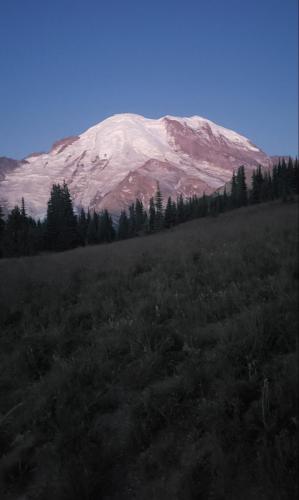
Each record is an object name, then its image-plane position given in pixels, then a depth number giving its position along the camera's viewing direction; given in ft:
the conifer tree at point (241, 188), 239.81
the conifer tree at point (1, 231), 144.09
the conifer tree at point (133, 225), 273.38
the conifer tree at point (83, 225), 237.29
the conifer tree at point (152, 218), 249.02
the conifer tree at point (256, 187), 220.76
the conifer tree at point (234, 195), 241.35
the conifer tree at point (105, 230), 231.71
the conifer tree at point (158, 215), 235.20
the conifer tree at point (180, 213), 258.78
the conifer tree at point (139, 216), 287.40
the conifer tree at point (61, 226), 173.58
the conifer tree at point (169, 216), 238.50
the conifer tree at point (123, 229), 272.56
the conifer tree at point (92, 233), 227.61
